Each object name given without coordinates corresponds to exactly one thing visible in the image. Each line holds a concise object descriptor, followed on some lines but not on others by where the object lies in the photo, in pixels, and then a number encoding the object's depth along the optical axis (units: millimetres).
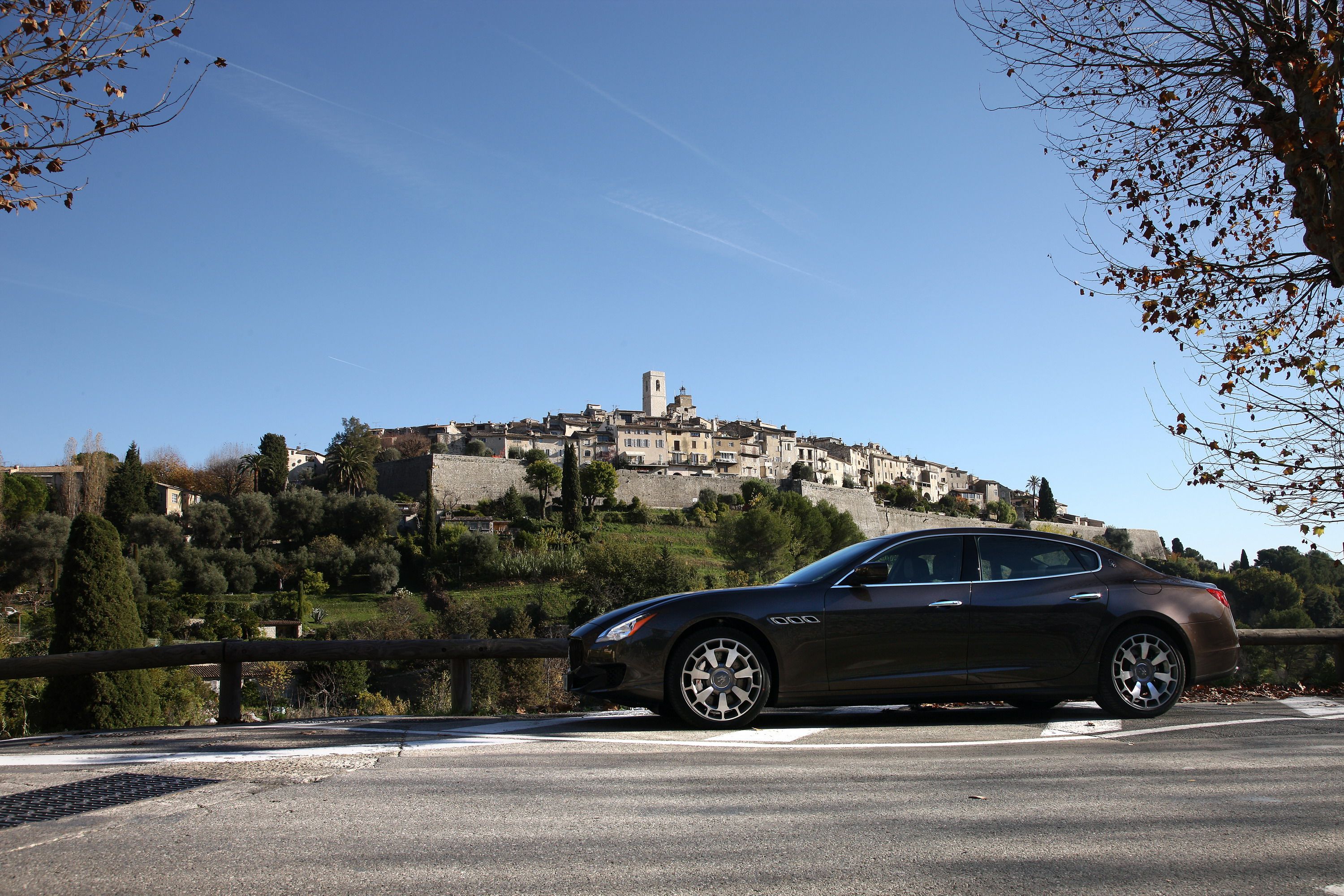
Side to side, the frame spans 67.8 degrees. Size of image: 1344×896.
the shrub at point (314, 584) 62938
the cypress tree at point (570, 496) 79625
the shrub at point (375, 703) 19320
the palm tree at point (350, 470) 88688
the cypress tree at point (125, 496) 68750
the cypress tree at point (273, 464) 88188
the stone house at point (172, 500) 82062
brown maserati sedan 6332
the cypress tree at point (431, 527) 71438
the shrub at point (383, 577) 64812
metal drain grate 3887
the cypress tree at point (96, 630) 12844
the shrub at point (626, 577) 53625
